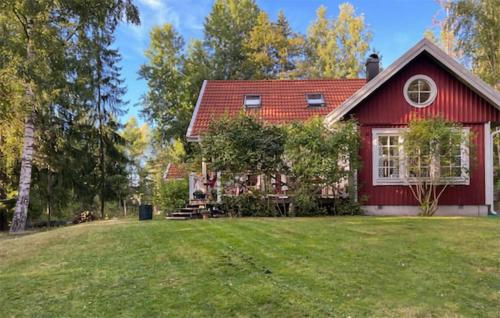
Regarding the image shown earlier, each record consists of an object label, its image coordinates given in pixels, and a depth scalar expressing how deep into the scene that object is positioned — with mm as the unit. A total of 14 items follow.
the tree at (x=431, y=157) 10523
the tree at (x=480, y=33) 18703
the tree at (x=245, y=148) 10992
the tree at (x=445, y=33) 20847
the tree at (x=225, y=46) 25547
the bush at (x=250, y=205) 11320
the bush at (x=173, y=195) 13148
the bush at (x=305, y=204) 10844
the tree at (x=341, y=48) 26594
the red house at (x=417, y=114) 11391
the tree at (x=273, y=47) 25875
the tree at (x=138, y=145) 36344
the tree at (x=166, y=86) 24312
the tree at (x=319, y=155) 10672
